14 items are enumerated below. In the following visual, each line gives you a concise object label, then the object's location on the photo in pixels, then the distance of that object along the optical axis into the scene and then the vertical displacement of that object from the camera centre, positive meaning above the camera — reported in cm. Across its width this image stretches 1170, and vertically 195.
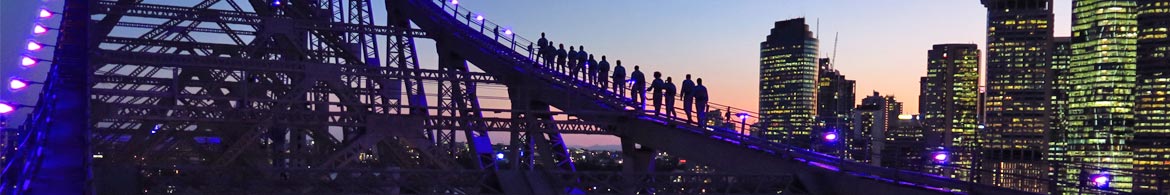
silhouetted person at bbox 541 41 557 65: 3912 +141
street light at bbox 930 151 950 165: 2696 -76
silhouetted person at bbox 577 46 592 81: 3744 +121
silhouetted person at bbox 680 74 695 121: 3164 +34
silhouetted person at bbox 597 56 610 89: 3597 +87
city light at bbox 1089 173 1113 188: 2242 -89
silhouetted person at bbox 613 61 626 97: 3462 +77
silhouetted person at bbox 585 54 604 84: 3694 +100
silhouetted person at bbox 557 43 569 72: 3841 +131
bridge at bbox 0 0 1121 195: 2460 -44
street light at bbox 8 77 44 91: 1958 +12
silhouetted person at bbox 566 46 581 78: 3834 +121
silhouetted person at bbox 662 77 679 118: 3181 +33
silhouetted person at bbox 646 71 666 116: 3200 +45
